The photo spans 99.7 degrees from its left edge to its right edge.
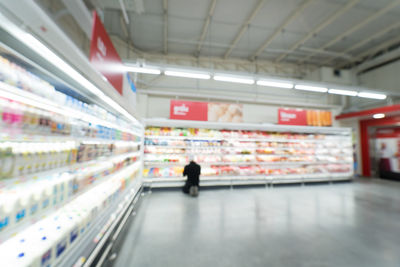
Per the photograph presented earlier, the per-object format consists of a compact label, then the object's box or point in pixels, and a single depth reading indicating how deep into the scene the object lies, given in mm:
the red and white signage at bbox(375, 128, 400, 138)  8509
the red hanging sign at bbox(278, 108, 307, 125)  8008
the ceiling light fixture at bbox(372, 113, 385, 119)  8039
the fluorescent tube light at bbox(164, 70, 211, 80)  4465
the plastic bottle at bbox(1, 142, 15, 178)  1110
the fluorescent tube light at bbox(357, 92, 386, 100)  6171
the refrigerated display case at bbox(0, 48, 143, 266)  1160
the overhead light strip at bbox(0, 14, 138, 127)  1023
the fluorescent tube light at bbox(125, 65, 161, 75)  4375
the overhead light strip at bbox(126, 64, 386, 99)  4431
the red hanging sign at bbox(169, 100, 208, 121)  7016
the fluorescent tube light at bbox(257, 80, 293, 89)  5035
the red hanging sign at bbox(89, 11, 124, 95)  2600
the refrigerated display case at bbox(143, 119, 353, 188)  6289
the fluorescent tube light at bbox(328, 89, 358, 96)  5762
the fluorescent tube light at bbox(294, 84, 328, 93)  5400
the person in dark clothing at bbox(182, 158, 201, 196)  5531
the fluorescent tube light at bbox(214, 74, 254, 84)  4710
